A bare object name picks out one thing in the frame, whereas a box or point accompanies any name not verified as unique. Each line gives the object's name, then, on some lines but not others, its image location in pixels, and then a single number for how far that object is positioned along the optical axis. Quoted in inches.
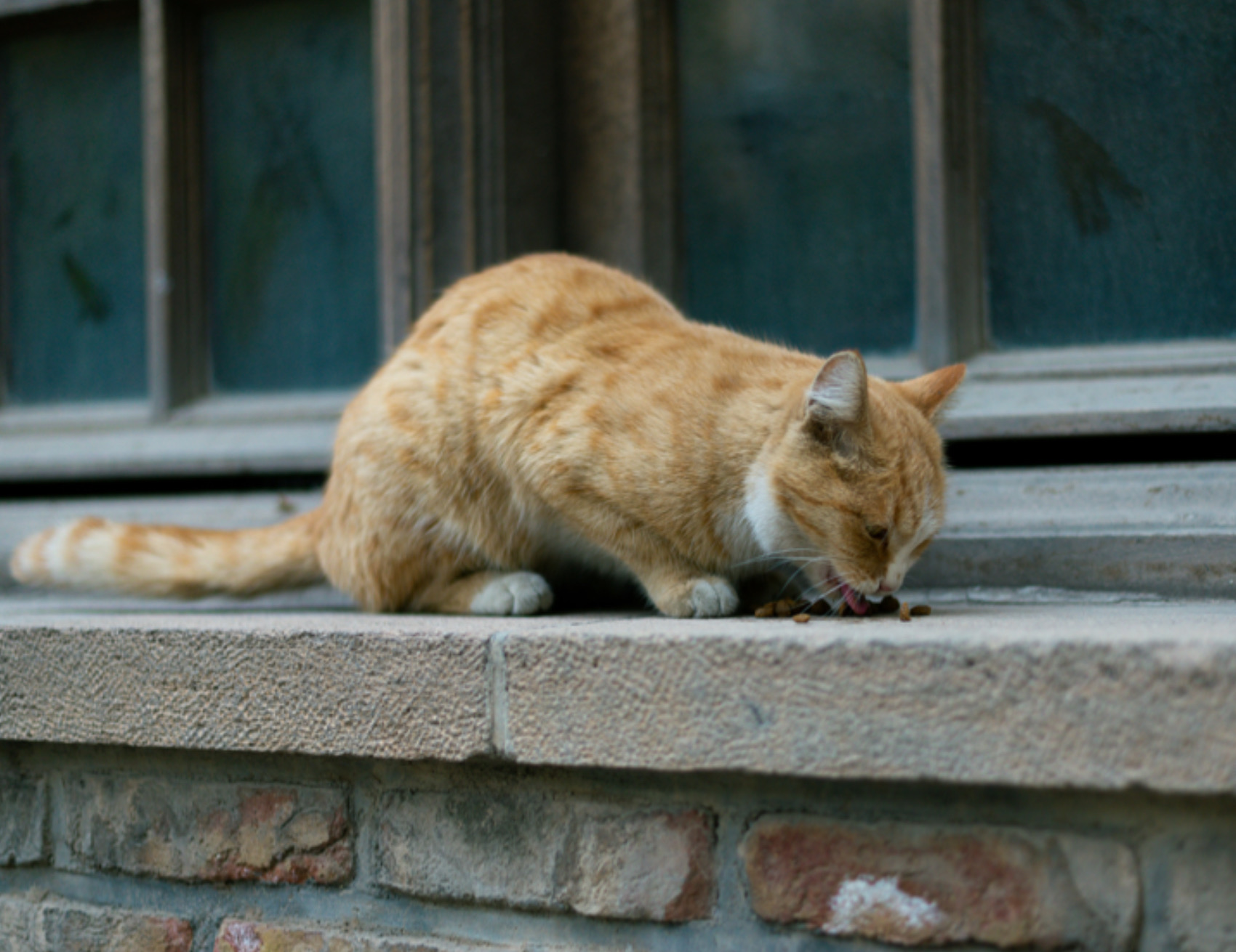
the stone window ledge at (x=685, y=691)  74.2
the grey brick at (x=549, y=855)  78.6
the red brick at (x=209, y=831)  82.3
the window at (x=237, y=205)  96.5
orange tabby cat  84.8
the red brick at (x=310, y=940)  80.8
